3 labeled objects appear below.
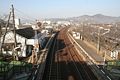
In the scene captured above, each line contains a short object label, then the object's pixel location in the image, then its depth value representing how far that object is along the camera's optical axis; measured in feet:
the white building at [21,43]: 47.07
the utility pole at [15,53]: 39.41
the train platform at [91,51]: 43.09
